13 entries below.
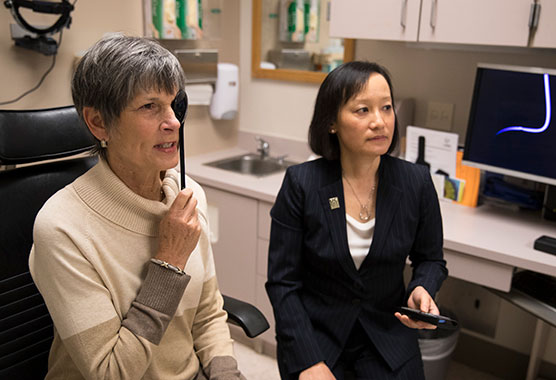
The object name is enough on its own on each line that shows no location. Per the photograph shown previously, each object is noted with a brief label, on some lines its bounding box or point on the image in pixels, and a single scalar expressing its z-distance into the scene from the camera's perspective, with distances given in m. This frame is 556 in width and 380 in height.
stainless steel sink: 2.85
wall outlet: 2.40
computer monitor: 1.90
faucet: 2.95
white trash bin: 2.12
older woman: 1.03
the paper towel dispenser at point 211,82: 2.70
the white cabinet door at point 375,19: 2.06
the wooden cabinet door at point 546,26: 1.77
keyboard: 1.76
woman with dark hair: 1.42
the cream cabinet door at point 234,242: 2.40
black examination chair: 1.28
